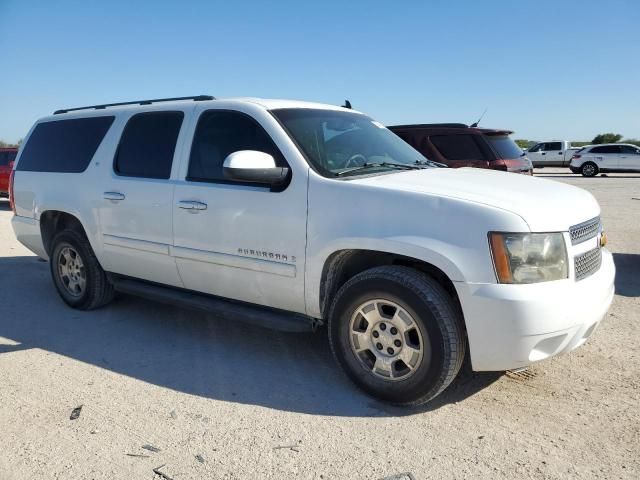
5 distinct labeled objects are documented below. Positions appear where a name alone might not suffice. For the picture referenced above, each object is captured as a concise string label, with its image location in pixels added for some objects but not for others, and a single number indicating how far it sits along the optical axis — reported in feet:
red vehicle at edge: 48.66
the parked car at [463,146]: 29.17
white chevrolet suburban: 9.93
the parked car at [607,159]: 82.89
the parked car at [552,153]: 97.45
